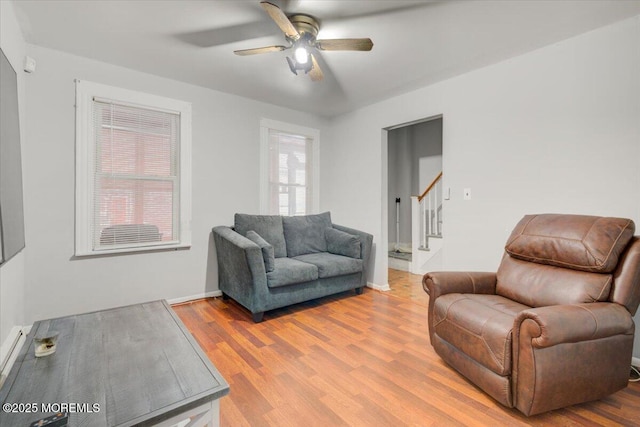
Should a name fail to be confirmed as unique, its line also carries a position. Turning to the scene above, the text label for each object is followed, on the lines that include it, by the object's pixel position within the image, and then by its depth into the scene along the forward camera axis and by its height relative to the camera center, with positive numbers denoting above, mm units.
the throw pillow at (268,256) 2824 -399
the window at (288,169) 3920 +647
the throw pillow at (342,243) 3564 -356
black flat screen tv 1682 +287
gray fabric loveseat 2793 -504
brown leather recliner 1464 -567
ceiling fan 1971 +1195
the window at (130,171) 2717 +431
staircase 4516 -163
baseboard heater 1194 -641
